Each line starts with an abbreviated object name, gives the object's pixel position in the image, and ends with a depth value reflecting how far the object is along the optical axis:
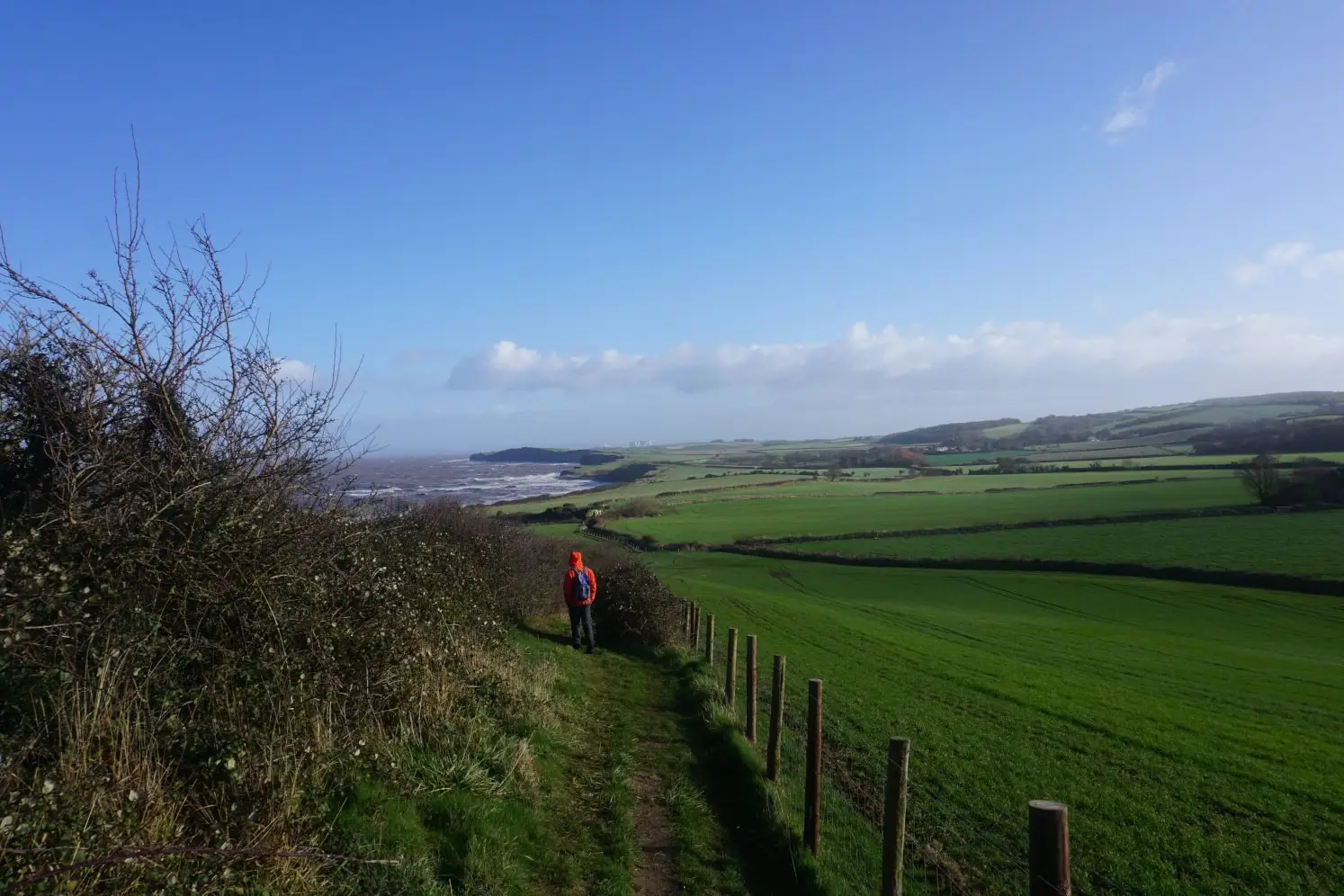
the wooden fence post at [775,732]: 8.39
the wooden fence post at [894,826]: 5.43
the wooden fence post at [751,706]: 10.15
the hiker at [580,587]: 15.73
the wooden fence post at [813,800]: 6.77
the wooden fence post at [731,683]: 11.81
